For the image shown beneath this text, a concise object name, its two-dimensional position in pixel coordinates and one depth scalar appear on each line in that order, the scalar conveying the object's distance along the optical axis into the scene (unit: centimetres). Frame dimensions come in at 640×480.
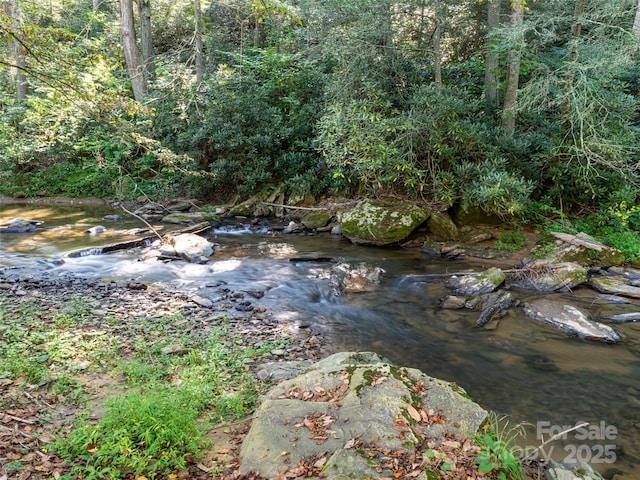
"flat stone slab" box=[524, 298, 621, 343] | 633
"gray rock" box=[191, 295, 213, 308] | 718
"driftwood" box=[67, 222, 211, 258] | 1046
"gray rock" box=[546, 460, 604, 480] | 331
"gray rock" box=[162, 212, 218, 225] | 1437
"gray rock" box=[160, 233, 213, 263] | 1015
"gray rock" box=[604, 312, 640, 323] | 693
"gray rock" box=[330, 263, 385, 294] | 861
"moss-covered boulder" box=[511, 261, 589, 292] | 830
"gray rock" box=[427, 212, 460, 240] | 1116
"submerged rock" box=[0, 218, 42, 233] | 1281
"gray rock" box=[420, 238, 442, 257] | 1066
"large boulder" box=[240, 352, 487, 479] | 295
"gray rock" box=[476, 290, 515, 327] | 697
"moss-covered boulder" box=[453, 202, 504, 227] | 1112
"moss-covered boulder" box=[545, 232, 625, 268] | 895
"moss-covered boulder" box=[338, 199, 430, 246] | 1119
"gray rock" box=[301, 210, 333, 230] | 1344
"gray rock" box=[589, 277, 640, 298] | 781
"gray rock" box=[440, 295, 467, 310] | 758
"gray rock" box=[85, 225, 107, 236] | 1290
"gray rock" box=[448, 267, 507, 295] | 812
